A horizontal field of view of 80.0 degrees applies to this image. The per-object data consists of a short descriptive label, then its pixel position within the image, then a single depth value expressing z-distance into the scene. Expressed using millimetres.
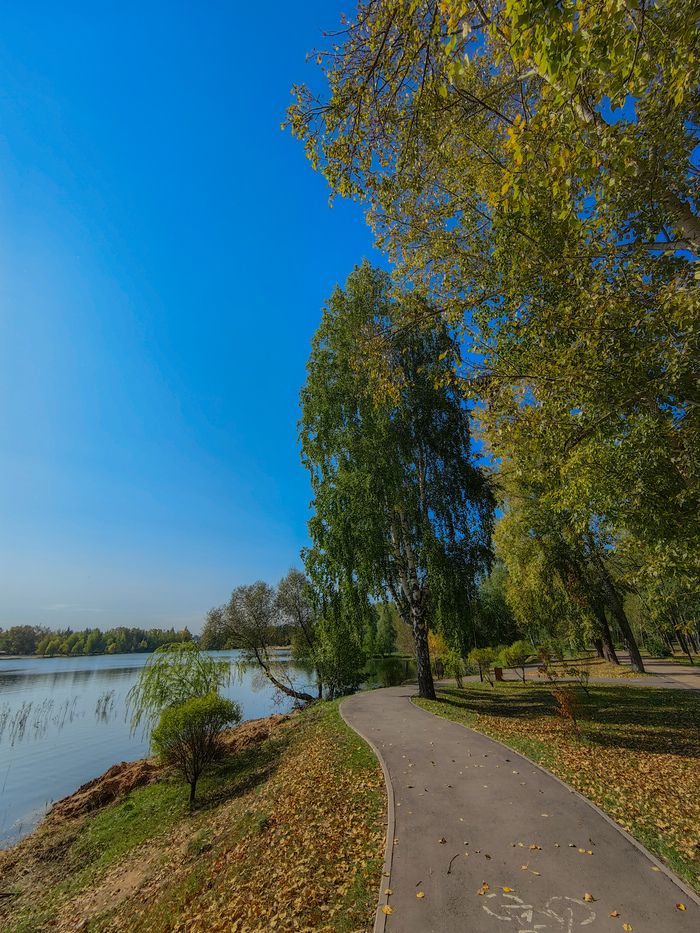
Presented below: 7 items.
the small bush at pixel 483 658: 21642
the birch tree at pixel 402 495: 13016
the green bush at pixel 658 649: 35188
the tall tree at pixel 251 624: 28406
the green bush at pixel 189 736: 10219
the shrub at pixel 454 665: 16947
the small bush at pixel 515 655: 25406
